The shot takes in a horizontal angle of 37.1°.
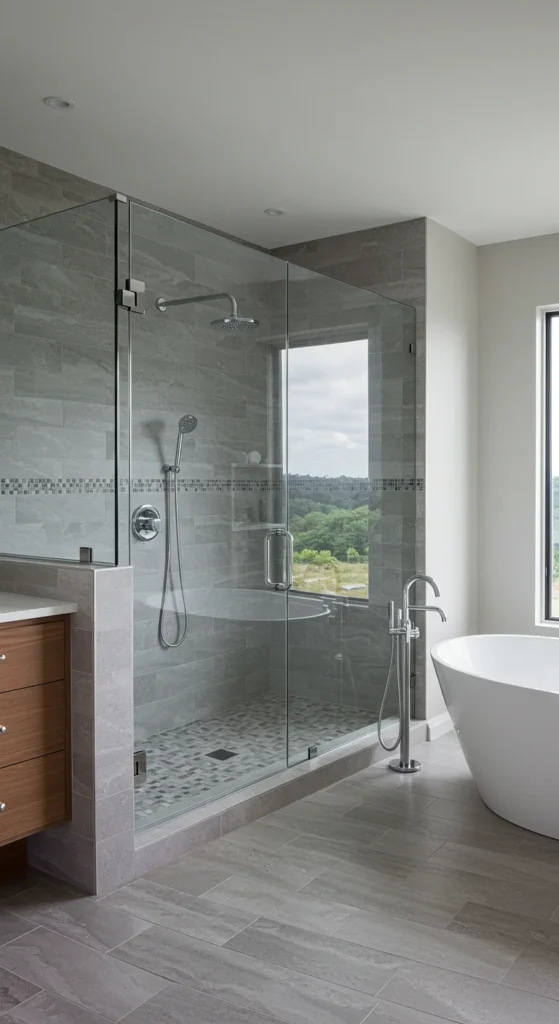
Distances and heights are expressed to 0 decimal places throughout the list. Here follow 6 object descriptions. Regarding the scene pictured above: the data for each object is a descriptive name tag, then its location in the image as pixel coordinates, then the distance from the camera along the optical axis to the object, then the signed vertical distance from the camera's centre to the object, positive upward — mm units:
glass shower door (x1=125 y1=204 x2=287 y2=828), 2914 -57
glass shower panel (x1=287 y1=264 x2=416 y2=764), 3648 +5
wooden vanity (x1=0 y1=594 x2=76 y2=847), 2547 -712
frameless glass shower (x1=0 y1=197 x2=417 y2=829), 2854 +125
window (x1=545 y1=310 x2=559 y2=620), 4875 +194
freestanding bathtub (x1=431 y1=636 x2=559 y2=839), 3049 -939
